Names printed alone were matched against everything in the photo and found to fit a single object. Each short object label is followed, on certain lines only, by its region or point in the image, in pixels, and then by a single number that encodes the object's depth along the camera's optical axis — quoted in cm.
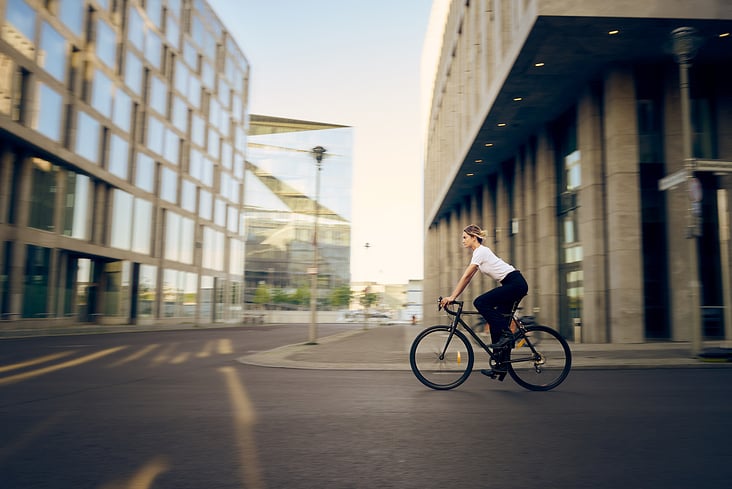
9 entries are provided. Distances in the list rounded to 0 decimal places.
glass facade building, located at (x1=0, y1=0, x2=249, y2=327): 2750
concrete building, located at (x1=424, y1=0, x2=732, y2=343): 1499
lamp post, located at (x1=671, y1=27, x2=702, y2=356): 1112
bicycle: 676
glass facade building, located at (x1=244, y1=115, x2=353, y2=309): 7175
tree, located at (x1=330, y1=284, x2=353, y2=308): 7600
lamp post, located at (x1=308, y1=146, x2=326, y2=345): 1806
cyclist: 673
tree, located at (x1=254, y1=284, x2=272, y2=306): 7269
